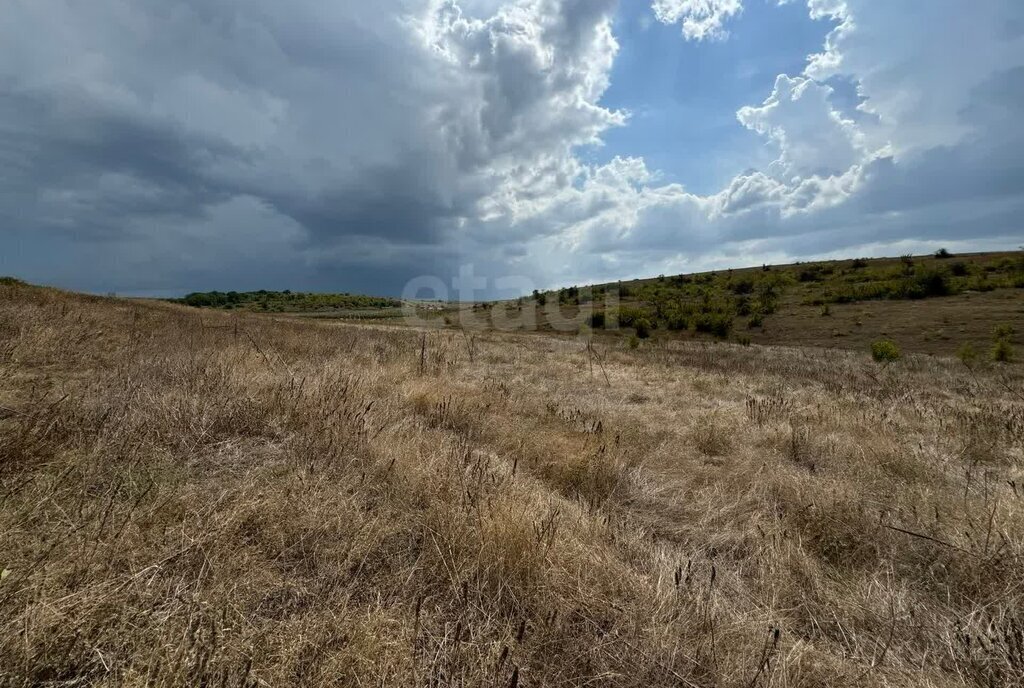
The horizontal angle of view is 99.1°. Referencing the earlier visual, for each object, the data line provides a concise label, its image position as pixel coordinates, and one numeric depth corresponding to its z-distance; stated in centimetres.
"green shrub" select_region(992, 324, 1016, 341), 2147
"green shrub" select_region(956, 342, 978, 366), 1817
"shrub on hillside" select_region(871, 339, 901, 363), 1845
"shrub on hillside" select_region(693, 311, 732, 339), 3262
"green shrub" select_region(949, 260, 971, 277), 3947
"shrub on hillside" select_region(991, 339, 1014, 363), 1895
